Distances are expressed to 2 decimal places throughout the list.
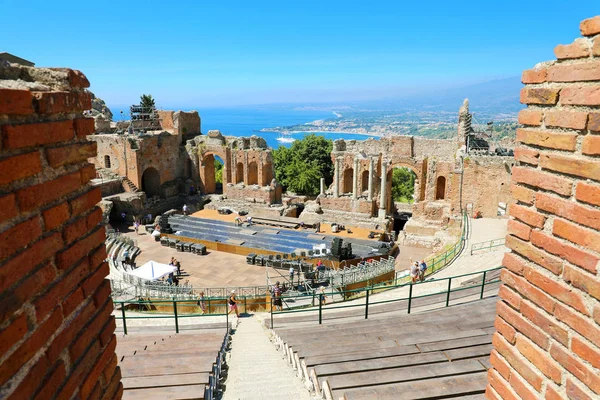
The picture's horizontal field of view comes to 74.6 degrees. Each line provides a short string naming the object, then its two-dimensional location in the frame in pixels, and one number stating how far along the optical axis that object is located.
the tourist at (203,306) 14.13
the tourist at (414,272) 15.62
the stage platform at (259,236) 22.64
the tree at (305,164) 39.72
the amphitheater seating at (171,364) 5.58
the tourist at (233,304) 12.80
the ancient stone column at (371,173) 29.12
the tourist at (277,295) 14.21
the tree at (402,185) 46.41
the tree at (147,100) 51.69
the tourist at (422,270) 15.88
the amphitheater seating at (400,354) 5.25
